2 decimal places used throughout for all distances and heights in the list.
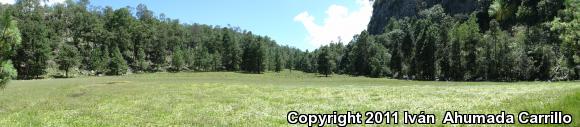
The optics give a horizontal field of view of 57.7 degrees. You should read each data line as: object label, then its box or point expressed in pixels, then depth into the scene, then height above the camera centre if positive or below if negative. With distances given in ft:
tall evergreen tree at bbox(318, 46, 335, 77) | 617.62 +13.97
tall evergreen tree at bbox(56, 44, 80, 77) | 483.92 +12.54
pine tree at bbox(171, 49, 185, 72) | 623.36 +14.20
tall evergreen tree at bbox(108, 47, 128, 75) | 518.37 +7.50
